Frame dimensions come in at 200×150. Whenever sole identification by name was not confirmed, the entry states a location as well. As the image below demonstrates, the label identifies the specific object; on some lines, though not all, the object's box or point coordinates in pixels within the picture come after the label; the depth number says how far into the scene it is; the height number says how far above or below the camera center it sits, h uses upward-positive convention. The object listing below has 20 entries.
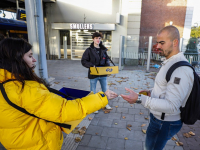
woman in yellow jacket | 1.25 -0.50
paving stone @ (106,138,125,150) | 2.91 -1.84
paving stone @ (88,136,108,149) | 2.95 -1.83
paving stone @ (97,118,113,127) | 3.67 -1.78
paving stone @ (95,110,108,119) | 4.04 -1.75
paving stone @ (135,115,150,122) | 3.88 -1.77
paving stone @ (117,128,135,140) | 3.23 -1.81
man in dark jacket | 3.95 -0.23
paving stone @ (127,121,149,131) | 3.53 -1.79
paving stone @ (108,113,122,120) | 4.00 -1.76
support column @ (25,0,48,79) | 4.98 +0.54
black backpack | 1.51 -0.54
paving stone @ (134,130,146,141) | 3.14 -1.81
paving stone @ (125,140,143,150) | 2.89 -1.83
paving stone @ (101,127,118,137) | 3.29 -1.80
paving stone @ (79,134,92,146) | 3.00 -1.82
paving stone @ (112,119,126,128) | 3.60 -1.79
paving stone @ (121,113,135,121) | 3.92 -1.76
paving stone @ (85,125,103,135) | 3.36 -1.80
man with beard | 1.46 -0.47
